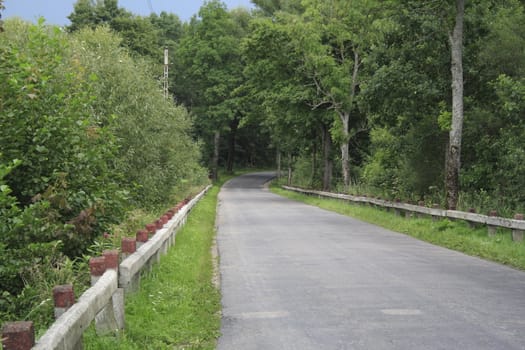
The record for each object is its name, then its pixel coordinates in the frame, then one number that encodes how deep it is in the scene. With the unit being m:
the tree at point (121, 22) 58.06
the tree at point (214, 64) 60.00
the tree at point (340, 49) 31.78
